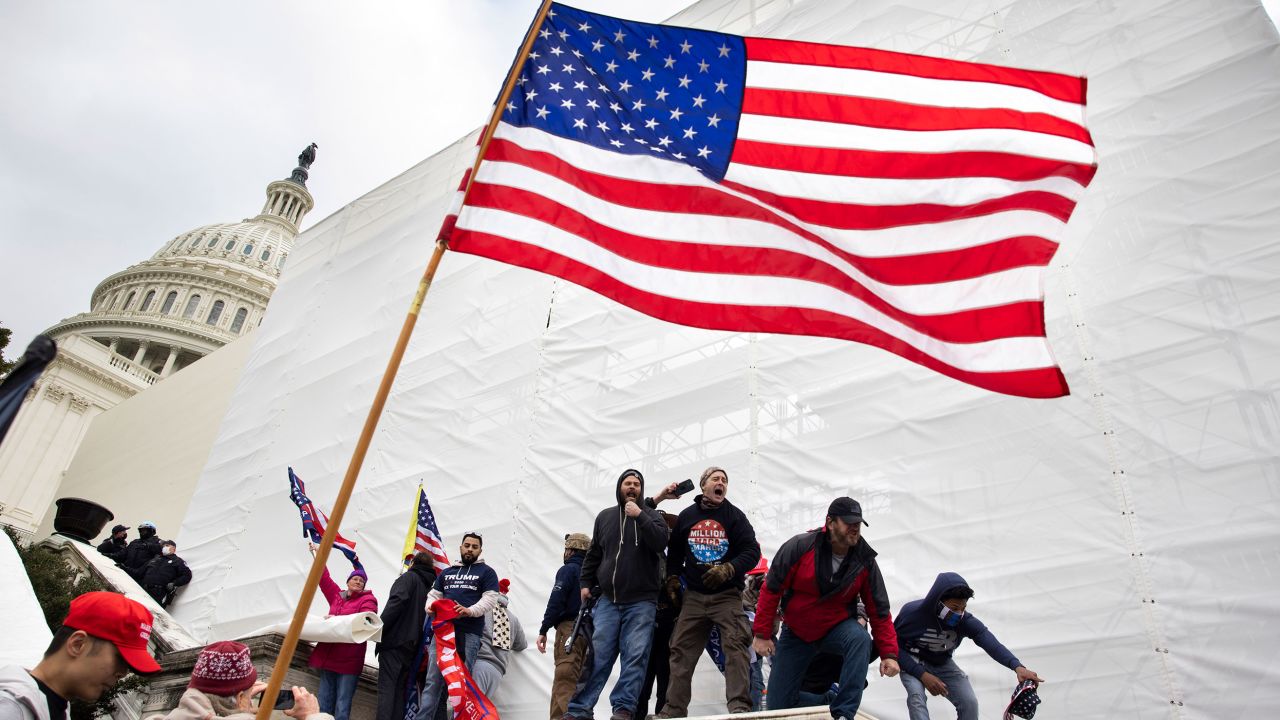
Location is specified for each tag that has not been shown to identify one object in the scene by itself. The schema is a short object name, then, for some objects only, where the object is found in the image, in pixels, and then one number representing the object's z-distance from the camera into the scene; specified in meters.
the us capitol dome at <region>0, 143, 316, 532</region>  33.09
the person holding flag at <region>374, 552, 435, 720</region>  5.82
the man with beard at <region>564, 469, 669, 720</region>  4.53
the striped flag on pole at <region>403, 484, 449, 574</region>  6.69
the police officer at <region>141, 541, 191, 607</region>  9.92
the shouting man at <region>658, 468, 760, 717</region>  4.40
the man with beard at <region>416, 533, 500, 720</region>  5.49
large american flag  4.03
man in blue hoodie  4.48
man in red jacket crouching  4.00
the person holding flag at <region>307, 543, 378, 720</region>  5.88
